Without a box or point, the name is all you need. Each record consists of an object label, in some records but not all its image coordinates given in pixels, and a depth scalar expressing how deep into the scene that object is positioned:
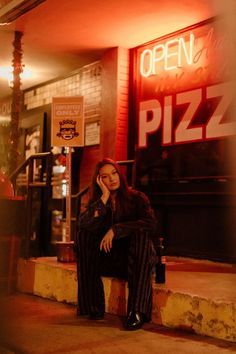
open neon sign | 7.08
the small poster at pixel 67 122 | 6.17
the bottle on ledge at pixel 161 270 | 4.66
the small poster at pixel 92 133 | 8.54
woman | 4.34
